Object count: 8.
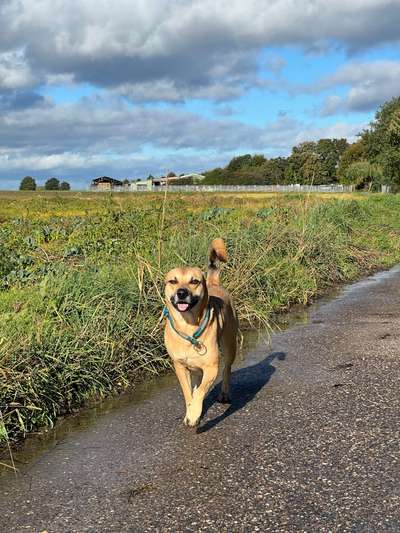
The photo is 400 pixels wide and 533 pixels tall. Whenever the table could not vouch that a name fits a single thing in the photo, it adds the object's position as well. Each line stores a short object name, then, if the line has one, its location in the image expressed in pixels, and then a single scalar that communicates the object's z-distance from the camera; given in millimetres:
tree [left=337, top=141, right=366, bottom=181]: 109625
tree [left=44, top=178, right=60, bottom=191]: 89062
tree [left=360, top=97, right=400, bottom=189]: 60644
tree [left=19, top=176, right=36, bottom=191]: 87056
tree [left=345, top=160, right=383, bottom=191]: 69500
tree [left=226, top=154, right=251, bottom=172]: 161375
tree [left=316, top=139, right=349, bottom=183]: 128000
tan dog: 5207
